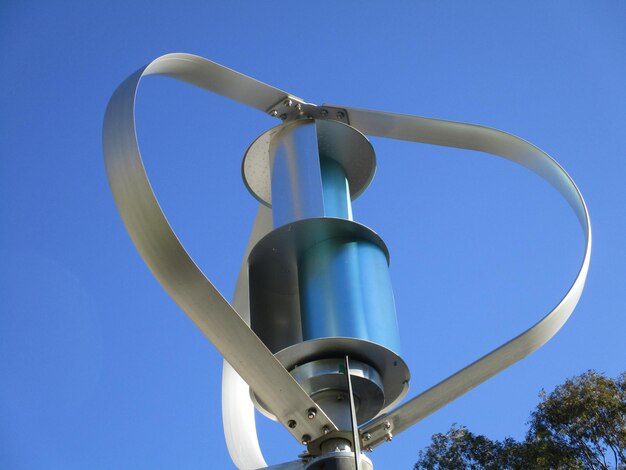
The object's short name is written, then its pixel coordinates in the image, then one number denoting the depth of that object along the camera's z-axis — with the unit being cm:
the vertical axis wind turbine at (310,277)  423
